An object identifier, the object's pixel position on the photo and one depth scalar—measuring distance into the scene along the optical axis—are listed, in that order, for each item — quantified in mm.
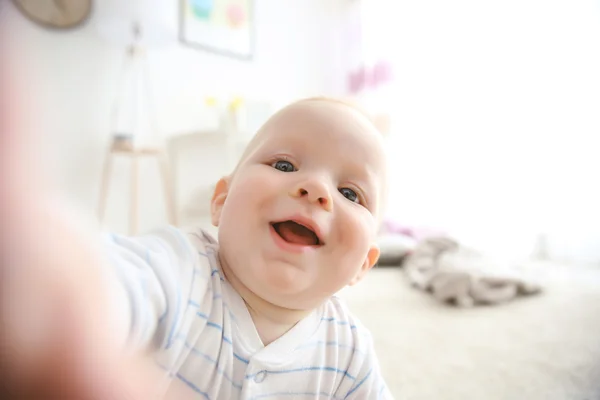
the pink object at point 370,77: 2646
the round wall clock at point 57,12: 1999
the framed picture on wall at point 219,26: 2471
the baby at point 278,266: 402
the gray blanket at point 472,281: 1226
